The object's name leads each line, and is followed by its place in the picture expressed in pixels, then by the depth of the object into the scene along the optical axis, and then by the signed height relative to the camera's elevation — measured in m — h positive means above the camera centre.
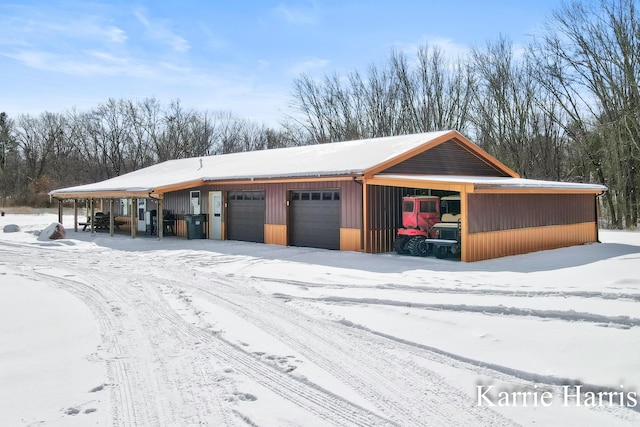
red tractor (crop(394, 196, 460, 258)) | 14.20 -0.43
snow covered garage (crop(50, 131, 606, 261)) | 13.91 +0.36
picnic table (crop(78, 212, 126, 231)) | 24.86 -0.53
